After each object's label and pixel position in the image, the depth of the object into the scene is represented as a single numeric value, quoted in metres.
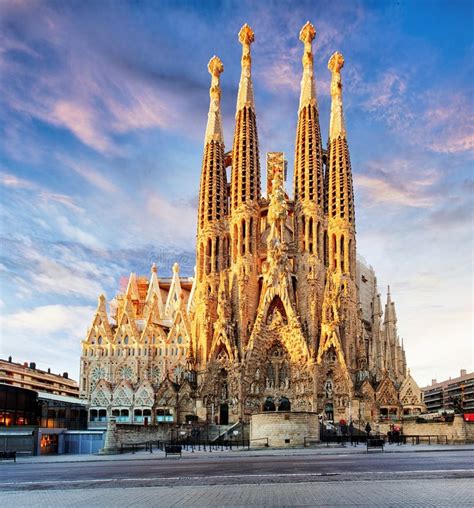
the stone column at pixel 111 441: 47.58
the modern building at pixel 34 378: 125.44
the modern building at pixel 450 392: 146.11
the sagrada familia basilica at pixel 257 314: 85.38
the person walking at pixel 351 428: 69.03
